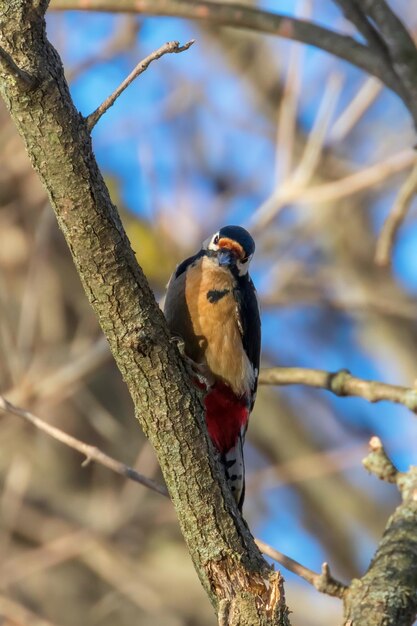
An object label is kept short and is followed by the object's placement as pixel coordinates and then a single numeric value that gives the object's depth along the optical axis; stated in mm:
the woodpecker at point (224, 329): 8961
